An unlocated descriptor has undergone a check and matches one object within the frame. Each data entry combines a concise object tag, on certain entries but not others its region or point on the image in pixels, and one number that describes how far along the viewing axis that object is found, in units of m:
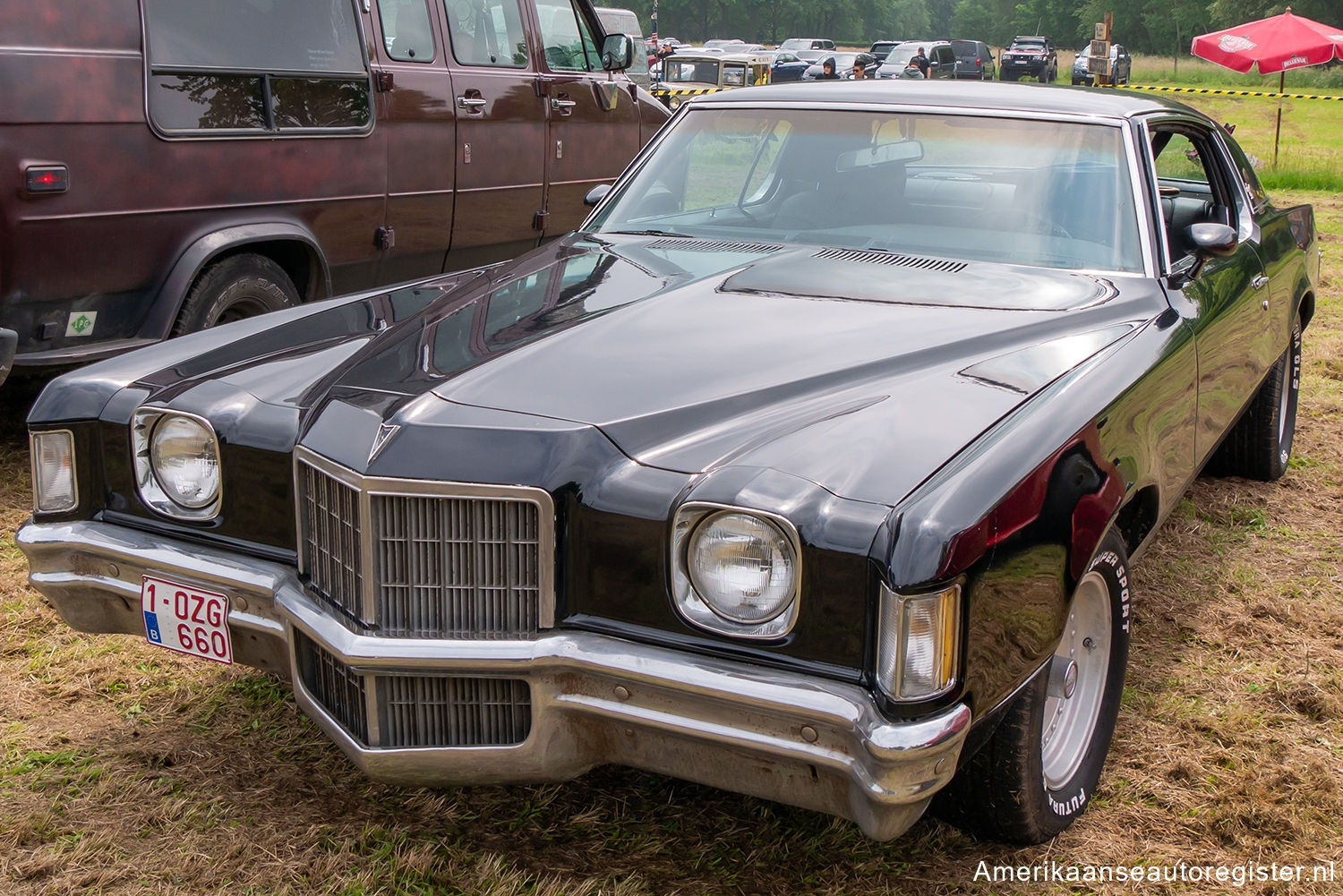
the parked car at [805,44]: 56.05
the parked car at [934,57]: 44.19
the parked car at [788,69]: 41.44
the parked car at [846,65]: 38.34
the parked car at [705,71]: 29.70
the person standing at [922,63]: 42.82
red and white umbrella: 19.09
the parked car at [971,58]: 47.78
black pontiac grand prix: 2.06
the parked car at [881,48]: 49.00
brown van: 4.37
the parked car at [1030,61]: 49.69
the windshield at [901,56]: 44.90
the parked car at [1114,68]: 45.53
